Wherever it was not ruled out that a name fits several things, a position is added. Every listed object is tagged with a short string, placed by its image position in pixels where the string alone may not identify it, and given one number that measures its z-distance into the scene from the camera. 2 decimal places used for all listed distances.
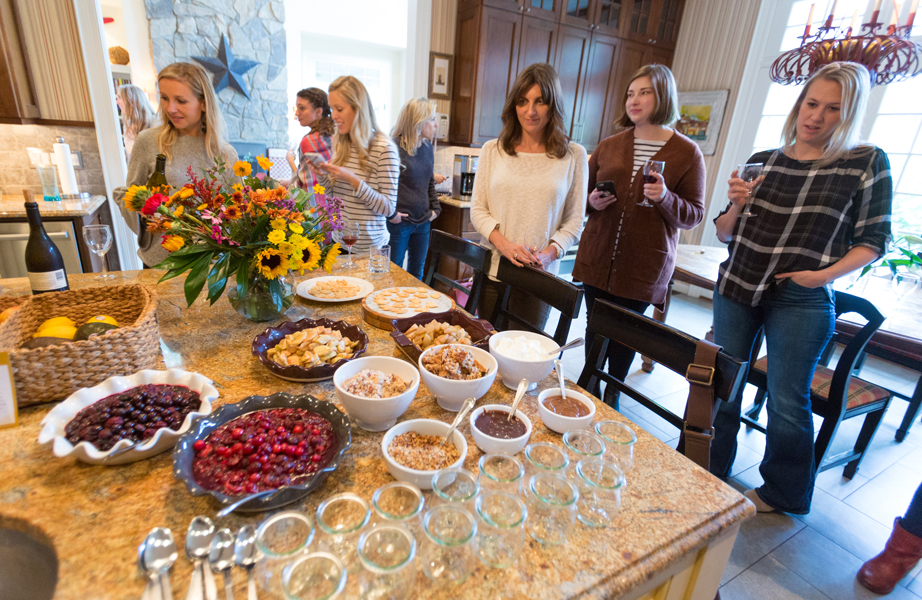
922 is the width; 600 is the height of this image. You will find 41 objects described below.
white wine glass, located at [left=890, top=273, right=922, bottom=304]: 2.36
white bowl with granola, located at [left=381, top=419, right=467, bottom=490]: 0.71
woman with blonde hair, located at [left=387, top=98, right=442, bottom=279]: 2.88
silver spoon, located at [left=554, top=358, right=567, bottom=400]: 0.96
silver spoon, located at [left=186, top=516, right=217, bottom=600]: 0.58
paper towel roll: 2.66
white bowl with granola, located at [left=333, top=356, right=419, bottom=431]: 0.82
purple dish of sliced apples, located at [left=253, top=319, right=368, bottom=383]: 1.02
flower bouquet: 1.12
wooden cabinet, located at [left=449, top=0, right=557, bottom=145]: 3.70
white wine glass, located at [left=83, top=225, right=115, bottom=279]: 1.46
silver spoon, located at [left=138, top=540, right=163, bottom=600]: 0.53
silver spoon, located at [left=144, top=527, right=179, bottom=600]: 0.56
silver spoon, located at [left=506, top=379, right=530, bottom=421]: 0.87
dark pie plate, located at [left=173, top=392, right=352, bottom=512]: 0.65
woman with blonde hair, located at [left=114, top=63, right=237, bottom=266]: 1.83
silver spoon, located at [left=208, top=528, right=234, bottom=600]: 0.56
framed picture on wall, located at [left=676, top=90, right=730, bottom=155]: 4.37
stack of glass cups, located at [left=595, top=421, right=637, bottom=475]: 0.82
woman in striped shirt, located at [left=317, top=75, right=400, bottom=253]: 2.18
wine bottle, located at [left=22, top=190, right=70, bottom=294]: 1.22
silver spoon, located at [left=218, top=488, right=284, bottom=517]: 0.60
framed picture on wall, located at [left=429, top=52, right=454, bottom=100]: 3.90
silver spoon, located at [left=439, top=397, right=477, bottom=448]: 0.77
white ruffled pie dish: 0.70
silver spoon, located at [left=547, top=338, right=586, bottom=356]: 1.05
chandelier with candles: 1.94
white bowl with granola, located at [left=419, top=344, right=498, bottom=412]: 0.91
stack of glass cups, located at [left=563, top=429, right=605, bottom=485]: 0.80
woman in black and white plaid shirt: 1.37
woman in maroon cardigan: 1.77
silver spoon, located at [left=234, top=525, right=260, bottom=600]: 0.58
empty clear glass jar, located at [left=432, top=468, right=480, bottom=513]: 0.66
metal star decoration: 4.55
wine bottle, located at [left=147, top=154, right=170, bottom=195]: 1.63
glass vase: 1.29
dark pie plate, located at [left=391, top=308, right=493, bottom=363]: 1.10
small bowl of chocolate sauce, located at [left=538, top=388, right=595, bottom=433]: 0.88
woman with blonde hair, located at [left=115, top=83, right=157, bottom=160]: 2.91
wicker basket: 0.84
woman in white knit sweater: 1.77
